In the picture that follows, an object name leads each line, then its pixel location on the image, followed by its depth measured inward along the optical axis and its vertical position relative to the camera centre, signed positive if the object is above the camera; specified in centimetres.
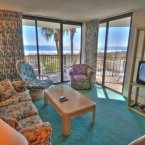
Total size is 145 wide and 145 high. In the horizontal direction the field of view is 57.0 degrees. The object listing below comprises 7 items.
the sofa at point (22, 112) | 142 -93
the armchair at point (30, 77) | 343 -79
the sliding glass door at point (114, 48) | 393 +4
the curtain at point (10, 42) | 350 +15
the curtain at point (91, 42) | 472 +25
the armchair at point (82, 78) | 429 -93
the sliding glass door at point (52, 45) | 428 +11
